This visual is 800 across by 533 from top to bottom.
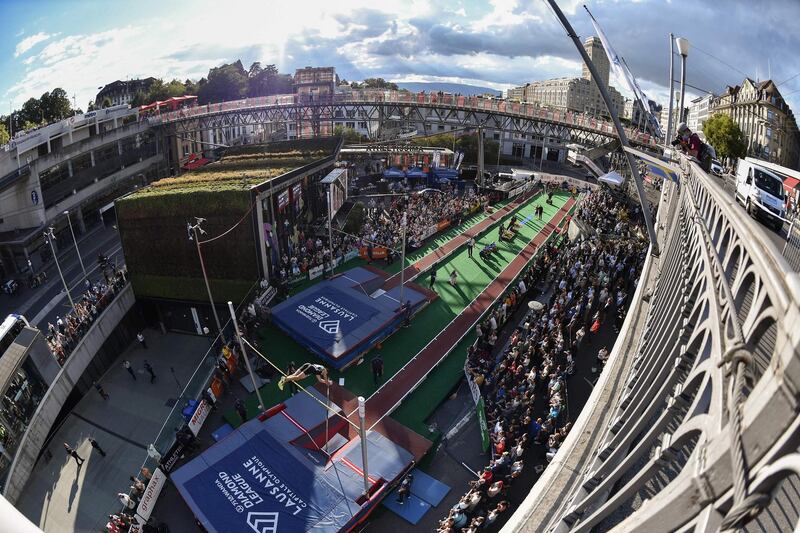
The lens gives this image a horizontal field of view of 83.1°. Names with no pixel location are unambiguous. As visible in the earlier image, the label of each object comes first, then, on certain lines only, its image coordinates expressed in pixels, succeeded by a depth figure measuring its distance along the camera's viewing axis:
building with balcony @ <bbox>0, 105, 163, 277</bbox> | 34.38
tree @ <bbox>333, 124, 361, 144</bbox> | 72.55
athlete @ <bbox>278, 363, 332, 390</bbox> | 13.02
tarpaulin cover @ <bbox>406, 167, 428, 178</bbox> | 50.22
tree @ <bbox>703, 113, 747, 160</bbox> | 51.53
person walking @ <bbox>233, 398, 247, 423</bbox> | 18.56
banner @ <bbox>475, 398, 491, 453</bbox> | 16.67
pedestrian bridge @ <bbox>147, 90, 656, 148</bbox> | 43.50
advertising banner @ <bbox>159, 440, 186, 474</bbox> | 16.64
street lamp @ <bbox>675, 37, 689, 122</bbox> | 20.52
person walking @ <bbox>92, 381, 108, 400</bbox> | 21.86
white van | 13.81
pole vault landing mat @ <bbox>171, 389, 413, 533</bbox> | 13.60
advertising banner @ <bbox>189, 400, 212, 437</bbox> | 18.16
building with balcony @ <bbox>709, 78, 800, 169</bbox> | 52.91
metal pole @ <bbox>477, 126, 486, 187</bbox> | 50.47
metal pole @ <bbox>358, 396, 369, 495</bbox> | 12.70
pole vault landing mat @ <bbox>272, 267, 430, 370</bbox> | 21.80
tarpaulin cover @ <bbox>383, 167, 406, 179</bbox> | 50.25
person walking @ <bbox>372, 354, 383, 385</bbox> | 20.36
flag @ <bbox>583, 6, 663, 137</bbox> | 24.59
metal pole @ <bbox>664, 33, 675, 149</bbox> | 23.52
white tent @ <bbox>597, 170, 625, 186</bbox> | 38.78
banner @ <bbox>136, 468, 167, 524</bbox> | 14.82
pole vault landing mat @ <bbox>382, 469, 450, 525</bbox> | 14.74
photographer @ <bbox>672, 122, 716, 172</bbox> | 18.02
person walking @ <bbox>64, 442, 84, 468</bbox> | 17.95
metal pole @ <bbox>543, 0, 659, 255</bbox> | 21.25
